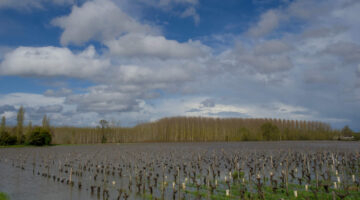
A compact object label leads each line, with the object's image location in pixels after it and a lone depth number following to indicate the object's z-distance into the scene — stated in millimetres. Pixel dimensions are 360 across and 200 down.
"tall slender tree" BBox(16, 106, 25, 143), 57625
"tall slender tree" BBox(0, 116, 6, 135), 56300
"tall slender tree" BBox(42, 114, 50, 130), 72338
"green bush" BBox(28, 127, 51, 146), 53531
